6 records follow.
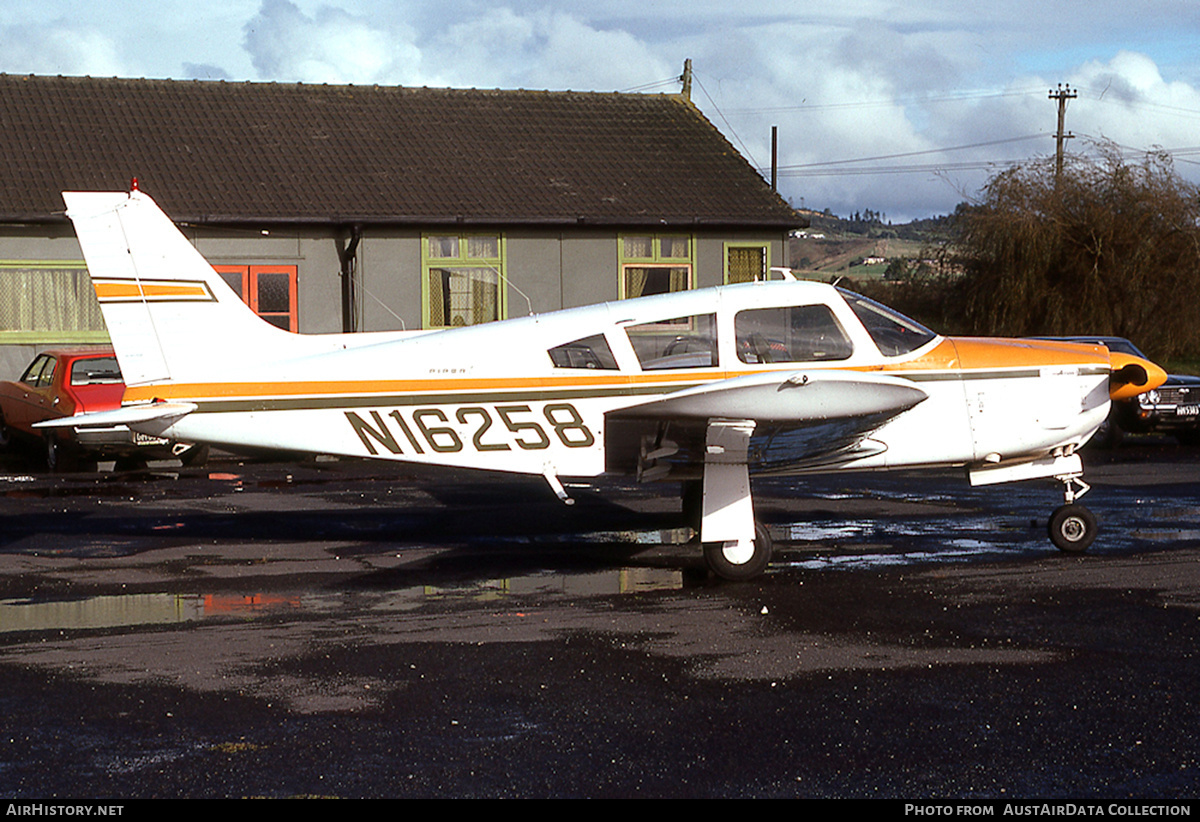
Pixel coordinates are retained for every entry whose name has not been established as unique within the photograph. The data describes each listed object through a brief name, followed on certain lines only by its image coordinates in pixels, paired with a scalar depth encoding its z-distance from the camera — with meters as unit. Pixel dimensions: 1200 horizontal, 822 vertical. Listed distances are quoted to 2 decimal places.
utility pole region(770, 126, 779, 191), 50.20
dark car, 19.02
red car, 15.78
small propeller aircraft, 9.10
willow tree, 29.38
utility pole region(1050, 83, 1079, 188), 51.03
